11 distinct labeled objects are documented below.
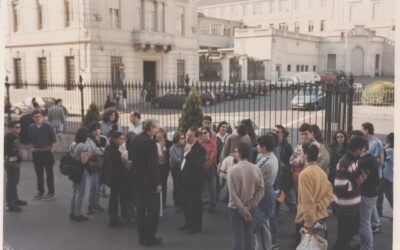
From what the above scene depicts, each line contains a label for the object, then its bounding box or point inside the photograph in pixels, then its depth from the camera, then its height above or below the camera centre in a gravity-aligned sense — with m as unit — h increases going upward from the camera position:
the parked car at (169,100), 14.73 -0.46
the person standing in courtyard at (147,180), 6.16 -1.36
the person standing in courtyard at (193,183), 6.63 -1.50
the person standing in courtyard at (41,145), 8.31 -1.11
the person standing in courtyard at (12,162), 7.52 -1.32
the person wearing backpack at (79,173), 7.30 -1.46
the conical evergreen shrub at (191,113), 11.12 -0.64
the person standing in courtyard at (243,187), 5.18 -1.23
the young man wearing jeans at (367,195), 5.43 -1.42
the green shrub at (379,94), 20.97 -0.31
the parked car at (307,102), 22.49 -0.77
